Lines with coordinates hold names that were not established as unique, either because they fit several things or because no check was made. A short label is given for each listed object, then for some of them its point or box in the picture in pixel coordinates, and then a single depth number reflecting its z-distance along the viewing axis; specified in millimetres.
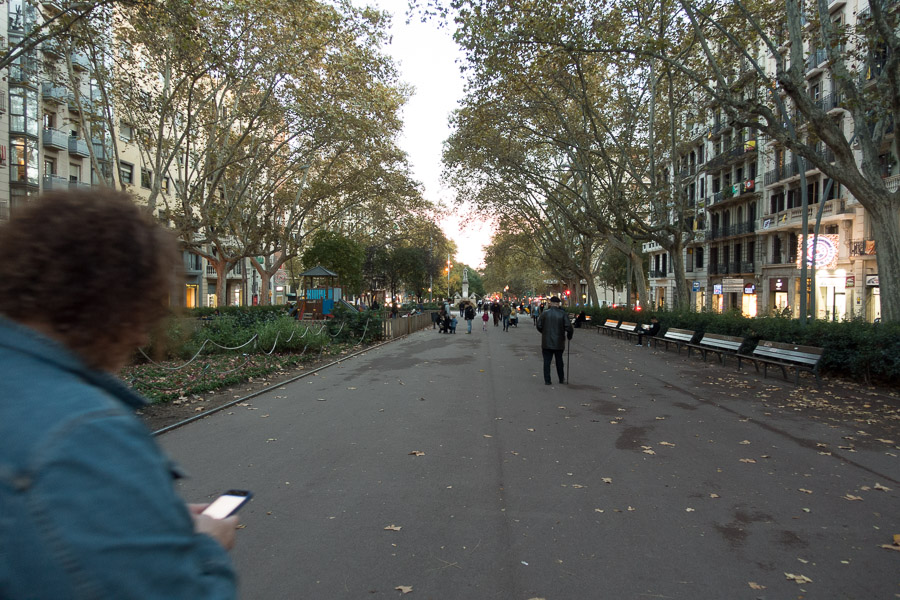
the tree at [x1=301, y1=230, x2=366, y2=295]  35312
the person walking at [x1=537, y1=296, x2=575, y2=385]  11469
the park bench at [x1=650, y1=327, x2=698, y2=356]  18188
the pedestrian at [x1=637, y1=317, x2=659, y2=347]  22425
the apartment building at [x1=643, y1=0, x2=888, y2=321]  28422
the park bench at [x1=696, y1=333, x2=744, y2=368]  14639
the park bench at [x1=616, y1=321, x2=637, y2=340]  25062
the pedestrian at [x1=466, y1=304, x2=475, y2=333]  32406
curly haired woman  852
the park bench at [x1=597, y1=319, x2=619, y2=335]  28953
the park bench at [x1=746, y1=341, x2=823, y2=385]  11055
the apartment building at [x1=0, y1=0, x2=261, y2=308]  21938
